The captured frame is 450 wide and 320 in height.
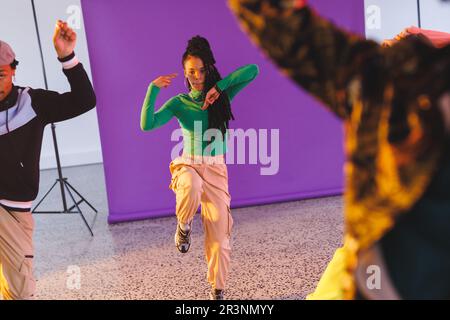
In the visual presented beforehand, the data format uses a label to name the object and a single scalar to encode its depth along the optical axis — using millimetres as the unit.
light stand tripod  4250
